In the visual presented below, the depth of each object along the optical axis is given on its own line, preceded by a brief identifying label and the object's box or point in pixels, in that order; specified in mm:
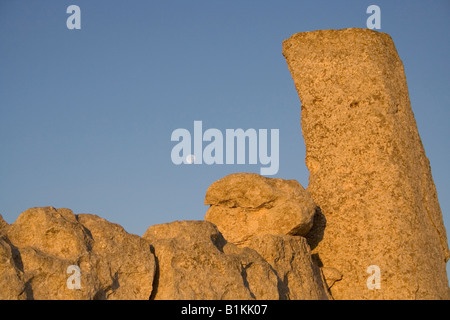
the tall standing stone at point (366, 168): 8773
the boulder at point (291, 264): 7750
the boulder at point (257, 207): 8695
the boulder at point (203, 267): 6609
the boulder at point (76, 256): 5914
